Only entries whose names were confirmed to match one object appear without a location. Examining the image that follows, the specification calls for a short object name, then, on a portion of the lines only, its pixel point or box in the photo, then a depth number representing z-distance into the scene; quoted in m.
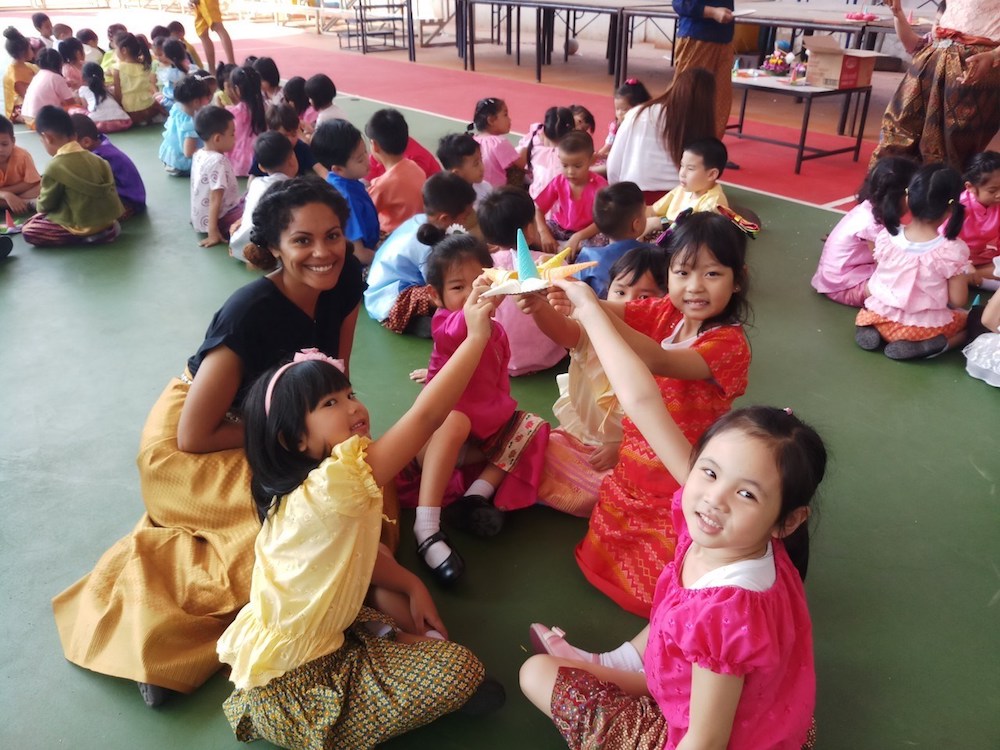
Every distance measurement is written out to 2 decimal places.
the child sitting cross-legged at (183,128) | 5.52
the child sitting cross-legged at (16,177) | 4.68
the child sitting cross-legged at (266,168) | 3.92
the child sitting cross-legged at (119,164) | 4.64
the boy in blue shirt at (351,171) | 3.80
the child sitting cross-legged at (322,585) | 1.43
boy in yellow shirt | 3.60
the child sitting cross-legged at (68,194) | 4.28
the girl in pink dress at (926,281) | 3.03
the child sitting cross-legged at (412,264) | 3.22
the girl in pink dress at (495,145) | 4.60
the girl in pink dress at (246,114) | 5.46
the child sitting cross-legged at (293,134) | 4.86
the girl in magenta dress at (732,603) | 1.14
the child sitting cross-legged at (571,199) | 3.70
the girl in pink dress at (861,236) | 3.28
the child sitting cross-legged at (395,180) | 3.95
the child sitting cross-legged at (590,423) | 2.21
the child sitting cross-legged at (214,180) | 4.37
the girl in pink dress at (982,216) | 3.43
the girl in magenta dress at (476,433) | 2.10
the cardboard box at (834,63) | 5.43
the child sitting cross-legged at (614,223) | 3.05
